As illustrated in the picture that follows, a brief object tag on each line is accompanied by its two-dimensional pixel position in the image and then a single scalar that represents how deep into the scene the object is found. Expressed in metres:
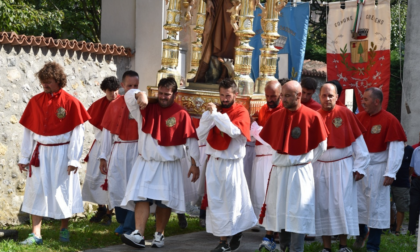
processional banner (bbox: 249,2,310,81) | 23.47
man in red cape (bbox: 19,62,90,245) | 13.84
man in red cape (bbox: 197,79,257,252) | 13.47
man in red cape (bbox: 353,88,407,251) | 14.25
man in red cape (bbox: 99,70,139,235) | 15.51
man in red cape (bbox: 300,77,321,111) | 14.65
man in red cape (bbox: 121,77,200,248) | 13.70
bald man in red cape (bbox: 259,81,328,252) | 12.41
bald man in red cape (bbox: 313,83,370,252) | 13.25
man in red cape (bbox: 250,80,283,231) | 14.90
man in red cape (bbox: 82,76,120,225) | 16.64
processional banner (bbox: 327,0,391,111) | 21.98
